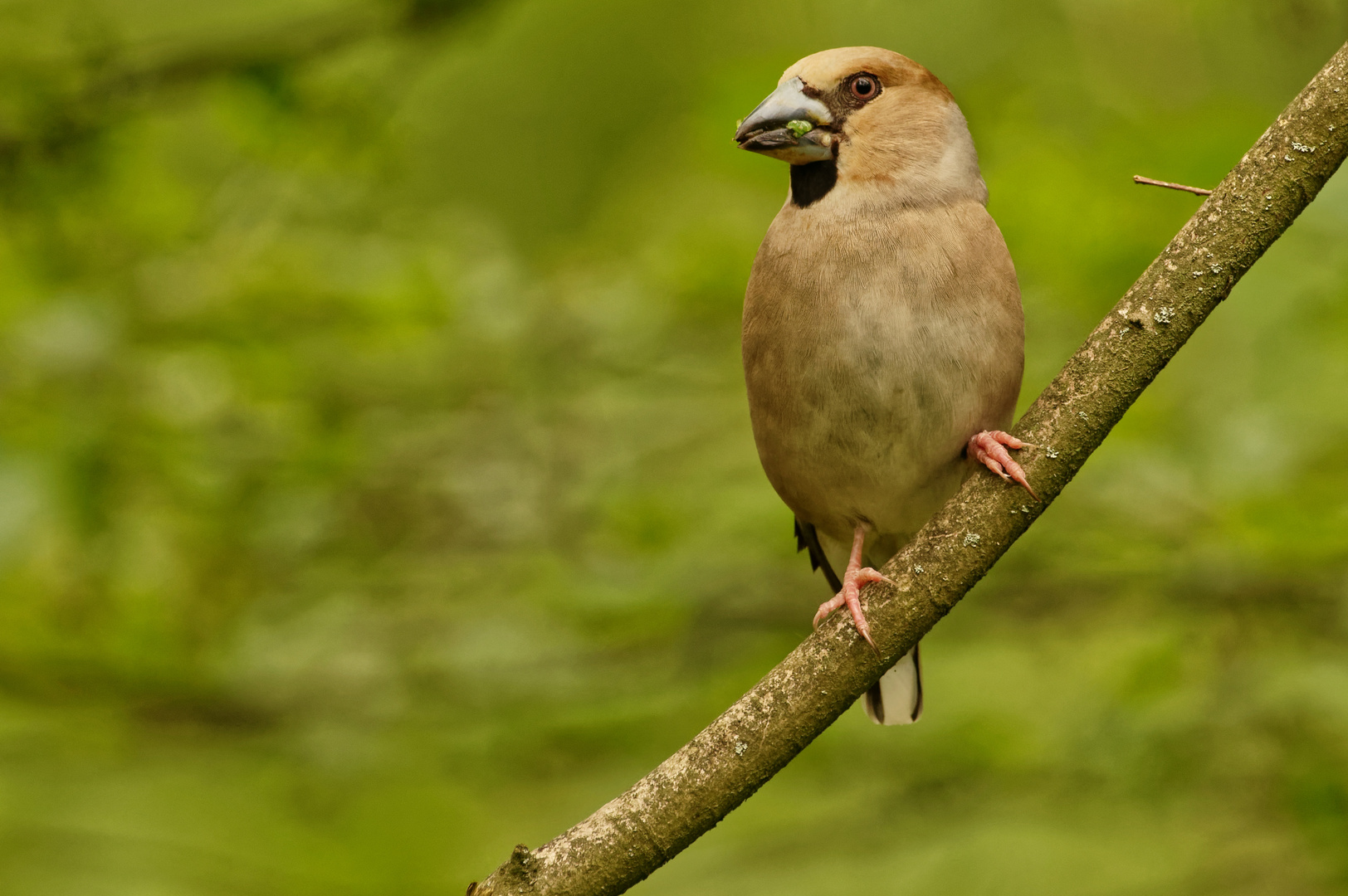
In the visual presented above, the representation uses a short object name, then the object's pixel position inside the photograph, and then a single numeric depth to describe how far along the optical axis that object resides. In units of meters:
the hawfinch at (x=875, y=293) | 6.50
